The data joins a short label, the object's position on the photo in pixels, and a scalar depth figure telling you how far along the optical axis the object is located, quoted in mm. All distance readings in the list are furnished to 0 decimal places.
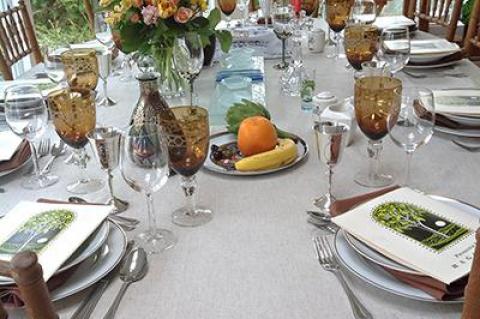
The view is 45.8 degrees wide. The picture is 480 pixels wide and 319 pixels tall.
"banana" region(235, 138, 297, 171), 1090
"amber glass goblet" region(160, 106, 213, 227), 936
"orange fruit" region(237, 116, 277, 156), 1107
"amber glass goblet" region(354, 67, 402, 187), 1048
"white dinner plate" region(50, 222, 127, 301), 750
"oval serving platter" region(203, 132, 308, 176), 1086
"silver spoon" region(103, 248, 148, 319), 768
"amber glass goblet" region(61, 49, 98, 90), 1428
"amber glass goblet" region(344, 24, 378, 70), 1517
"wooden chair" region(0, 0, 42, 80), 2092
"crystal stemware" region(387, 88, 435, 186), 1025
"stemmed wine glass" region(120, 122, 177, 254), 871
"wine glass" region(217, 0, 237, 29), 2116
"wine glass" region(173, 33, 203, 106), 1318
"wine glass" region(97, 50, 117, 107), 1508
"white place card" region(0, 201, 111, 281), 792
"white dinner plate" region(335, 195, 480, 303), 711
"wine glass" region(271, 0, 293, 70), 1750
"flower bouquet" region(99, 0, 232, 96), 1140
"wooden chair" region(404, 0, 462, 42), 2357
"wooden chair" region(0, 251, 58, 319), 545
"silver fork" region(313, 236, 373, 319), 699
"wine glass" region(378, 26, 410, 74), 1501
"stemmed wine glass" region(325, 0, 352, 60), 1877
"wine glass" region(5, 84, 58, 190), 1100
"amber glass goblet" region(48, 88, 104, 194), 1062
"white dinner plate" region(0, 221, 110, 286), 761
